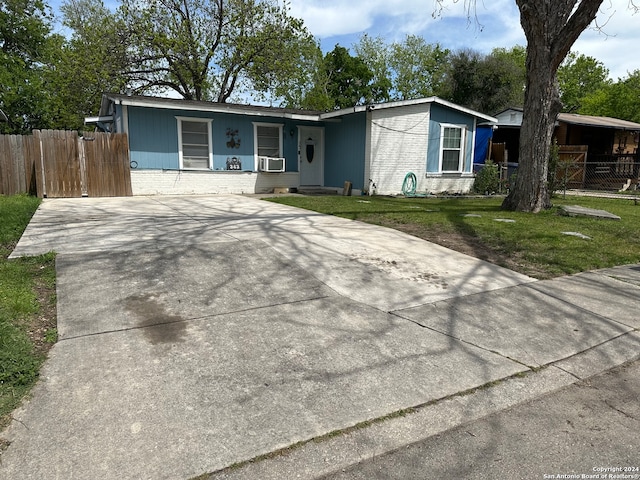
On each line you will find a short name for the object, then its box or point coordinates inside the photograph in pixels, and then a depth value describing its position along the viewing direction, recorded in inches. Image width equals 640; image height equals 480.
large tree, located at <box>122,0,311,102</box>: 860.0
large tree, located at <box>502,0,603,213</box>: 350.9
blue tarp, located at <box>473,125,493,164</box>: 706.8
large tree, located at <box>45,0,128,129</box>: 832.3
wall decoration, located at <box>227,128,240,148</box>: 569.3
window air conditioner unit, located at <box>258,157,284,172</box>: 585.3
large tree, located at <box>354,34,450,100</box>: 1759.4
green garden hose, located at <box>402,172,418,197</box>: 581.6
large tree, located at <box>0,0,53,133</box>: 1088.8
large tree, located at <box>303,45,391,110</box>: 1524.4
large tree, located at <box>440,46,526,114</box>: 1227.2
